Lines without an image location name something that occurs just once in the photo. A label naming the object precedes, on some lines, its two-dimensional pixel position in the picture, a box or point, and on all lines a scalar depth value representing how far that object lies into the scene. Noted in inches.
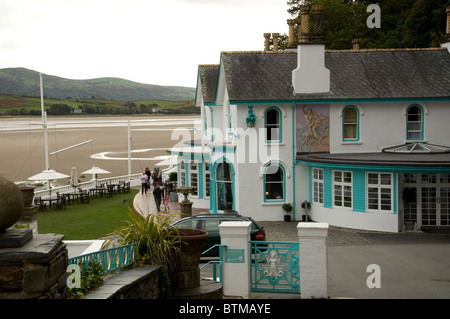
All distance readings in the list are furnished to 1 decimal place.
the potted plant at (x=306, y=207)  1004.1
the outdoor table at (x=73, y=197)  1339.8
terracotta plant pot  378.9
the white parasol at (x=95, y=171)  1486.0
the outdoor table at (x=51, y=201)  1262.5
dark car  664.4
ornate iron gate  471.8
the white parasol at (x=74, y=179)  1394.2
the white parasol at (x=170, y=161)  1435.8
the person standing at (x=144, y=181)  1390.3
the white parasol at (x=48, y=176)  1299.2
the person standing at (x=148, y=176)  1434.1
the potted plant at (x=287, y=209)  1008.9
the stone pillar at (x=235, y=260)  450.3
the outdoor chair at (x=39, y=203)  1249.3
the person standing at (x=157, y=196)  1104.8
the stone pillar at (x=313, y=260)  449.4
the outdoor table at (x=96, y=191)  1455.2
